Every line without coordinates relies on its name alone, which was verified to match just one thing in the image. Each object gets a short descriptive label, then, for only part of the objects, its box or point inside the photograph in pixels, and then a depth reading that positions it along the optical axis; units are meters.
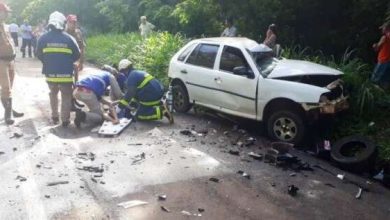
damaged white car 7.39
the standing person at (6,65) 8.26
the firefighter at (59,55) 7.88
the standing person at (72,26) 10.23
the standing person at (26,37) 21.25
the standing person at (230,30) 14.88
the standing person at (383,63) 9.59
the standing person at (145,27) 18.39
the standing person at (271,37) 12.64
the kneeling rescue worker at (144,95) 8.42
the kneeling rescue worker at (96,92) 8.21
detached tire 6.77
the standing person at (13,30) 23.11
